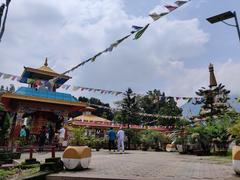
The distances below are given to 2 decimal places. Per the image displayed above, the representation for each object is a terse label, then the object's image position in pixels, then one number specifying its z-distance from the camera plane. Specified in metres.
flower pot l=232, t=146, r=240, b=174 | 5.12
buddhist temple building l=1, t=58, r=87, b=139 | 13.42
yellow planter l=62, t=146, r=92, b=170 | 5.60
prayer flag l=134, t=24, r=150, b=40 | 5.84
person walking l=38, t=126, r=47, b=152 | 13.34
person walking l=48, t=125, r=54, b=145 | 15.34
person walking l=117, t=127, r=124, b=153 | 11.77
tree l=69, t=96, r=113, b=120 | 41.22
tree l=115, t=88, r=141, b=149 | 29.34
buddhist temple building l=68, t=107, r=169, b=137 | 21.75
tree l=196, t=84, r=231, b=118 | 18.17
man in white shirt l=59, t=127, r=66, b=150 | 12.27
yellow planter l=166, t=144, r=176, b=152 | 15.97
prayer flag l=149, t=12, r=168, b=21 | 5.70
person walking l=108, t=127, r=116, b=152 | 12.75
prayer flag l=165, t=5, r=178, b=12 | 5.71
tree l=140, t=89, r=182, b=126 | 32.73
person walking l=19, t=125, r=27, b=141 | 13.70
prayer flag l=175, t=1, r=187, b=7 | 5.68
